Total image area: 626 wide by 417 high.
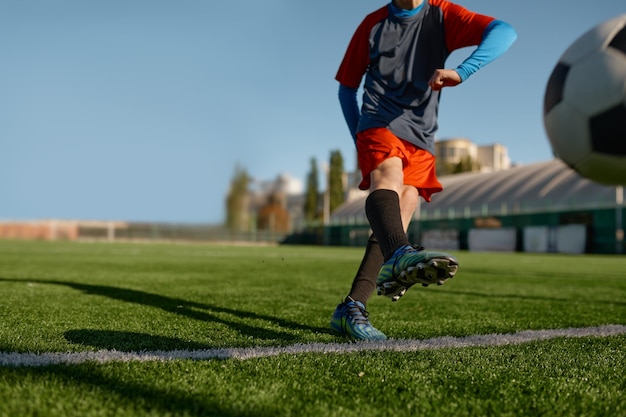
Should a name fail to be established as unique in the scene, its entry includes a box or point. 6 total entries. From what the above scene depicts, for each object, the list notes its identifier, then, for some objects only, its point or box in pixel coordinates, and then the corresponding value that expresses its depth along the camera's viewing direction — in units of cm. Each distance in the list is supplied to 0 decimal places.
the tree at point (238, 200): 5546
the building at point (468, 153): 7369
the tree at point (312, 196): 6009
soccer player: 250
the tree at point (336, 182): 5406
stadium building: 2508
